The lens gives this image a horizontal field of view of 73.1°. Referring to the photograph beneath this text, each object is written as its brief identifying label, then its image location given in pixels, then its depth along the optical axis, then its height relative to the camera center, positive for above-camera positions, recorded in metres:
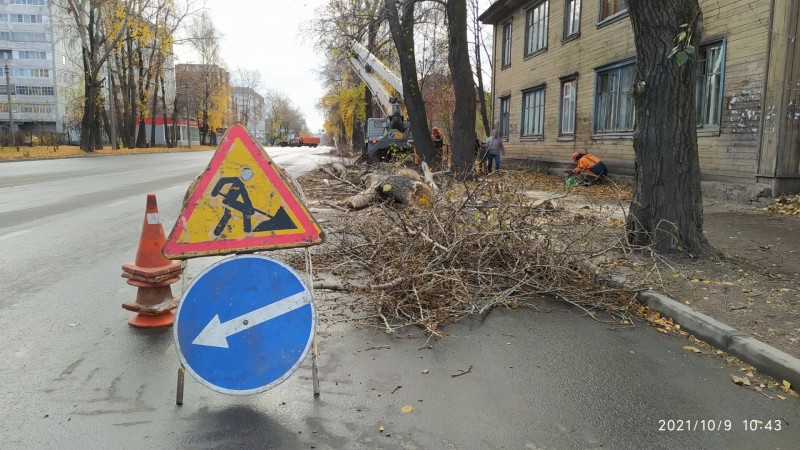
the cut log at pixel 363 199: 10.73 -0.94
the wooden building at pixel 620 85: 9.79 +1.82
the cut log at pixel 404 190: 9.86 -0.70
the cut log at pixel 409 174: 10.97 -0.43
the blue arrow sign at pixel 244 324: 2.82 -0.93
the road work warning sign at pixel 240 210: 2.82 -0.32
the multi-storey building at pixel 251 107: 110.80 +9.29
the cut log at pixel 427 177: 10.38 -0.50
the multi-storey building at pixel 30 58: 88.31 +14.54
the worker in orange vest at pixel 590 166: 14.07 -0.28
